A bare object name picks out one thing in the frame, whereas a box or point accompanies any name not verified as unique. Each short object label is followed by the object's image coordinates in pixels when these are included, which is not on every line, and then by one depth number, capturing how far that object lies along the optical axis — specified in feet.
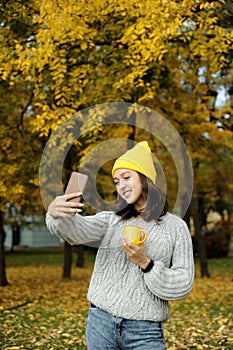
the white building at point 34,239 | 130.47
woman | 8.77
